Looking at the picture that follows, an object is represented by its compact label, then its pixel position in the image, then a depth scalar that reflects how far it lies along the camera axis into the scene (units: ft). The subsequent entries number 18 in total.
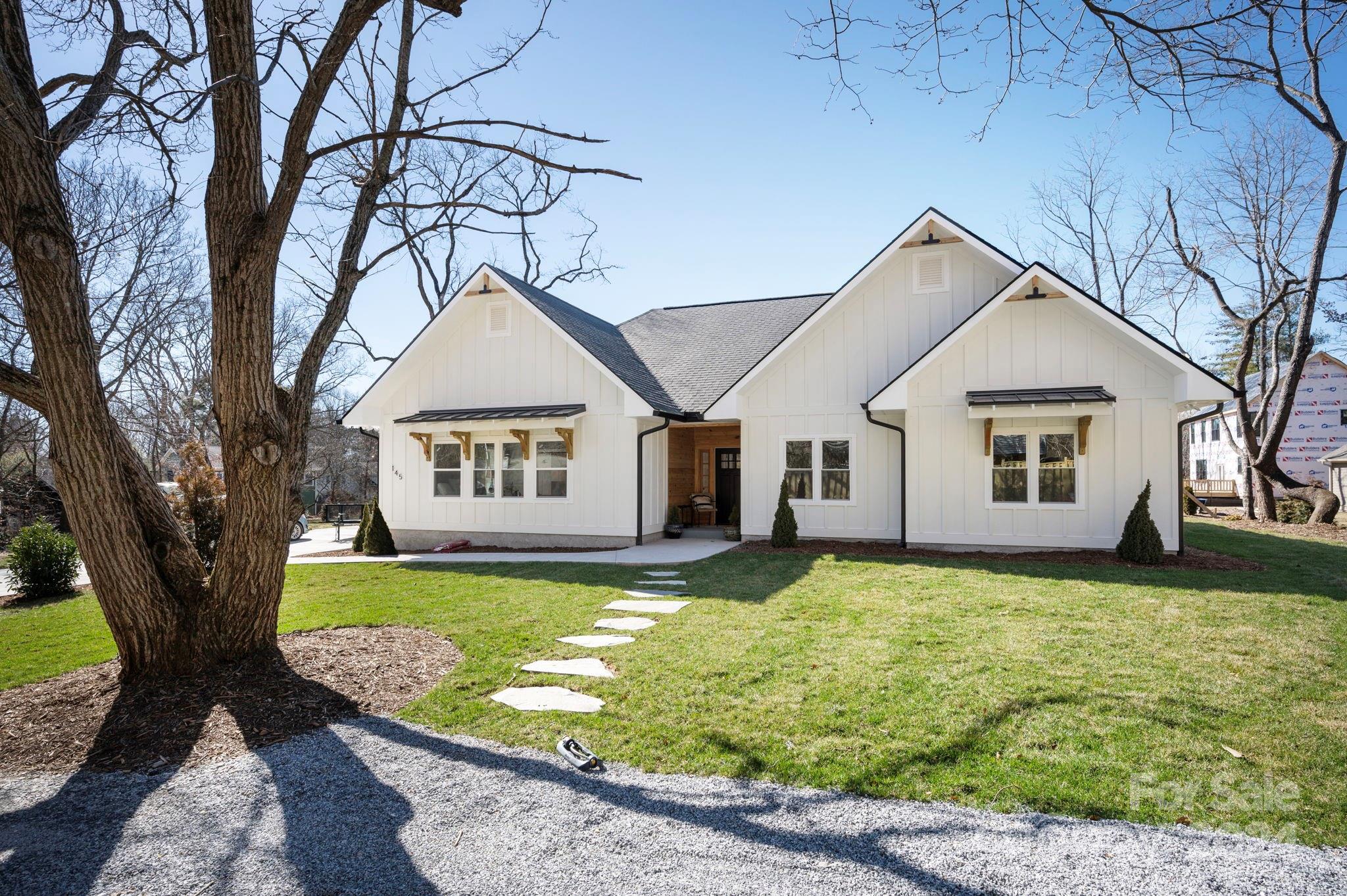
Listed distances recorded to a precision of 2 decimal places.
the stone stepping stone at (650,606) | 22.98
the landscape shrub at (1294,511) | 54.85
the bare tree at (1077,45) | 12.47
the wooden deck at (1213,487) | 99.04
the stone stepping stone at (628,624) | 20.59
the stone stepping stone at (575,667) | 16.08
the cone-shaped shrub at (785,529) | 38.24
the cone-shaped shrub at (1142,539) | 31.12
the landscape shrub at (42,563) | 30.71
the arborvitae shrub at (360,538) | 44.29
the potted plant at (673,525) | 45.06
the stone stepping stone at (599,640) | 18.67
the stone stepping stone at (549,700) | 13.89
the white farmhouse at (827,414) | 34.22
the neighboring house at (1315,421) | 92.17
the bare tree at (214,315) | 14.20
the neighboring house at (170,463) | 99.83
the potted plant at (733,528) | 42.91
